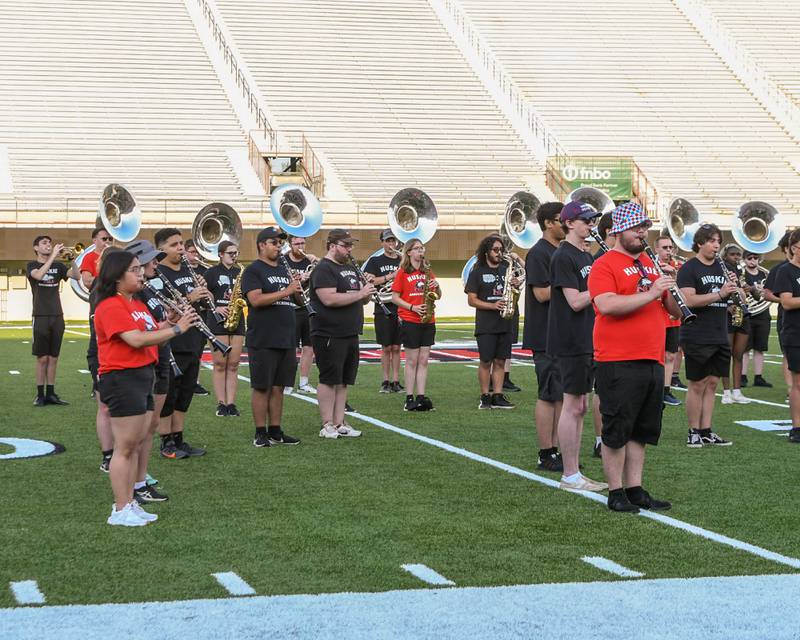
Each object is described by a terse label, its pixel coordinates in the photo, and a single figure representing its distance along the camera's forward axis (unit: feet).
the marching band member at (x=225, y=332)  36.65
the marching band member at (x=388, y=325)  42.88
